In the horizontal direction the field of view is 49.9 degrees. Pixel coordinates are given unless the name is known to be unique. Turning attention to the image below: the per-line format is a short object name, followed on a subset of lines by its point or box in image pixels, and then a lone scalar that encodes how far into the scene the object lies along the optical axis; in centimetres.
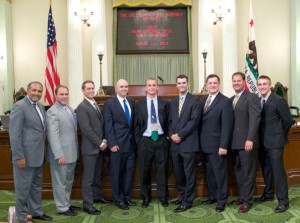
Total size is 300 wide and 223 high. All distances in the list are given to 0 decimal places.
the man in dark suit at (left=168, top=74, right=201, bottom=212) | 407
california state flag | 810
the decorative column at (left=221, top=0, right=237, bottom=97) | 1048
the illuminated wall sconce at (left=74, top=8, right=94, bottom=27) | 1024
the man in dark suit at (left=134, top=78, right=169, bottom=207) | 417
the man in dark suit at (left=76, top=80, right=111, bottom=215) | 404
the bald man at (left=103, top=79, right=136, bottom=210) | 416
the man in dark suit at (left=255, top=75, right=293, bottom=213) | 396
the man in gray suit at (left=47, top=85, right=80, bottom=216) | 386
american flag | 791
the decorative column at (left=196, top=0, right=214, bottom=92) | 1054
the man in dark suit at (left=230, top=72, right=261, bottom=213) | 392
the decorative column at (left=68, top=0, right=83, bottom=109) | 1029
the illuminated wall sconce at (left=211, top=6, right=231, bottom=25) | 1041
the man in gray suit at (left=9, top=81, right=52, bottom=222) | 353
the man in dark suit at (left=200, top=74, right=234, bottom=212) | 399
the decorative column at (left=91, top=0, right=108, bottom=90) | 1038
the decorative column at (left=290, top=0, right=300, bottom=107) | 1053
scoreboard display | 1087
